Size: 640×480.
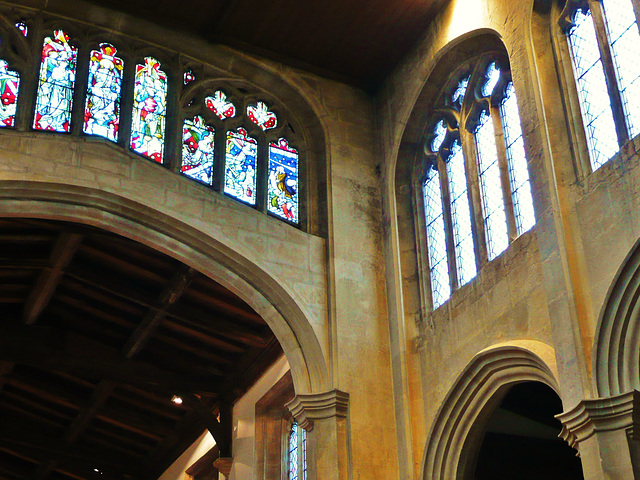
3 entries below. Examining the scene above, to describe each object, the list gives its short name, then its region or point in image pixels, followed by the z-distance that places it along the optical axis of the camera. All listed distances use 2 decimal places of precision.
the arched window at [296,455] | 10.85
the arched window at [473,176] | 7.91
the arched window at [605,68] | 6.81
